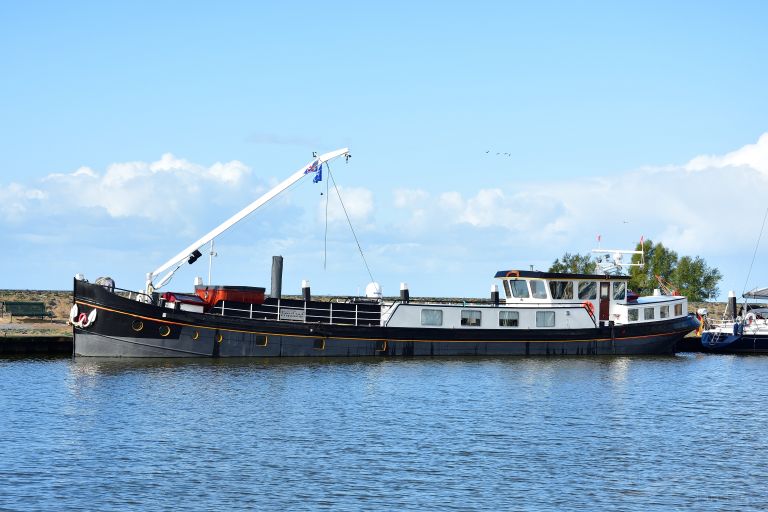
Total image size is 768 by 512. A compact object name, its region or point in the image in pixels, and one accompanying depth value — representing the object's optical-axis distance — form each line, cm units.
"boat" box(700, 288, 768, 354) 6869
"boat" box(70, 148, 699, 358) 4975
